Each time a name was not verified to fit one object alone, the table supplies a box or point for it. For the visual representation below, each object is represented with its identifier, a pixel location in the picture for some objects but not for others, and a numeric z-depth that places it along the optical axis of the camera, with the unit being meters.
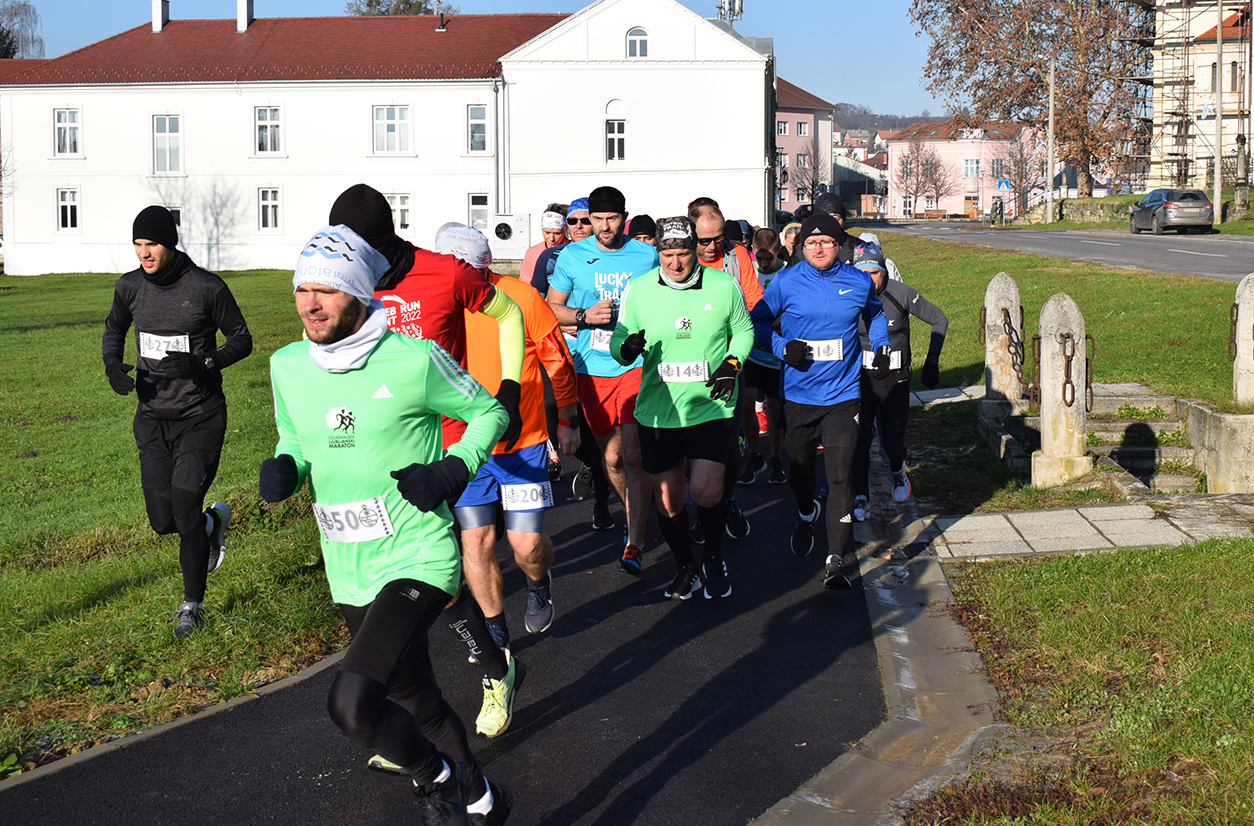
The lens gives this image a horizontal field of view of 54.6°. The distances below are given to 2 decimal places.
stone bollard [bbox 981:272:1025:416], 12.32
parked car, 40.66
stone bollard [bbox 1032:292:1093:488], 9.48
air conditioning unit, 47.12
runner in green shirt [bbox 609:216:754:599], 6.78
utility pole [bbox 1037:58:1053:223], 55.34
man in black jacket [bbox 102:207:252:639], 6.31
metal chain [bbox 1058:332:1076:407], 9.42
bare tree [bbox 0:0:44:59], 81.94
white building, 49.53
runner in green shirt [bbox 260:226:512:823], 3.67
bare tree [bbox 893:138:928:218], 115.41
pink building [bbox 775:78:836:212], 111.25
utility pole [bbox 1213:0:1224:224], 44.94
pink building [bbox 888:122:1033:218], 123.75
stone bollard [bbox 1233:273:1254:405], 9.96
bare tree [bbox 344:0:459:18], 82.81
